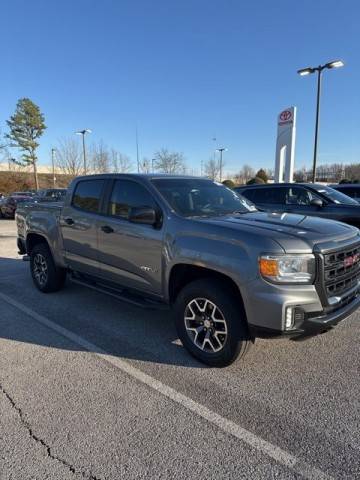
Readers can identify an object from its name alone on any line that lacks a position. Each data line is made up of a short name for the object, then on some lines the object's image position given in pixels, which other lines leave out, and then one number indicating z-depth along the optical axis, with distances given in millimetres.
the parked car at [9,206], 22969
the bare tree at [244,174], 77512
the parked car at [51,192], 23591
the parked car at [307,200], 8352
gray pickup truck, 3129
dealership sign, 21859
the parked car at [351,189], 11609
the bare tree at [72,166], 51125
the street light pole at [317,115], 17884
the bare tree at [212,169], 62844
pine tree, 54938
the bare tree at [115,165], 50500
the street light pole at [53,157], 52703
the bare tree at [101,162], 49000
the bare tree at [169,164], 48531
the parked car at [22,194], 25031
